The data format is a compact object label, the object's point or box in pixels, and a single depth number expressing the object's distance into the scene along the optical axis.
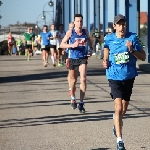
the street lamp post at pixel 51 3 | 67.70
